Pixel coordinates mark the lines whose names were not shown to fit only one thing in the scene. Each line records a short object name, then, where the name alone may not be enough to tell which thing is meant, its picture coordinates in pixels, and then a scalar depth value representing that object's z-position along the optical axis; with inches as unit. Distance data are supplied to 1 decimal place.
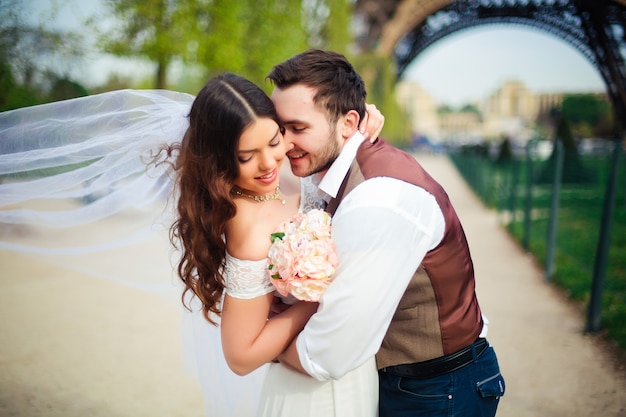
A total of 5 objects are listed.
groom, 54.9
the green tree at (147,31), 372.5
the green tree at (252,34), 437.7
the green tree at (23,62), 184.5
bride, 64.5
